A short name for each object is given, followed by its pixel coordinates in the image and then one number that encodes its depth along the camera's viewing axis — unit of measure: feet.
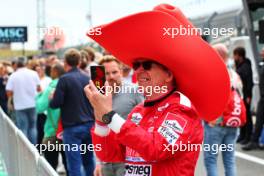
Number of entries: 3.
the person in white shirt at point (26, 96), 33.27
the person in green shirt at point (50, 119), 24.49
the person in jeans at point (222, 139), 20.59
